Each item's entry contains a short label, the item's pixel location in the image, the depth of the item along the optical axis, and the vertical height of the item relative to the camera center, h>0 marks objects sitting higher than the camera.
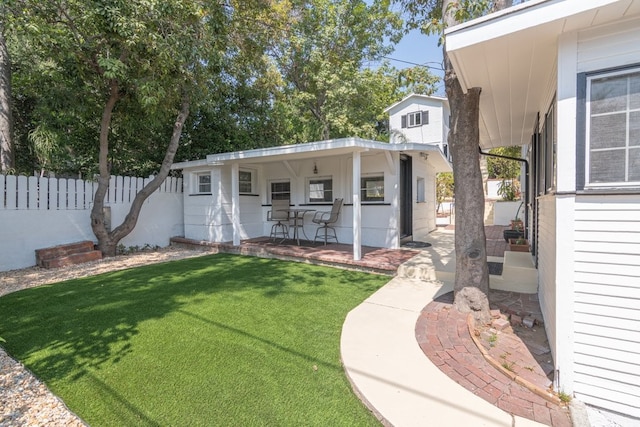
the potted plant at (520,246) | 5.68 -0.72
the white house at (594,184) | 1.97 +0.15
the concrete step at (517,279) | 4.23 -1.01
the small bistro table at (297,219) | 7.95 -0.27
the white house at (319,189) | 6.89 +0.53
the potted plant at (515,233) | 7.14 -0.60
